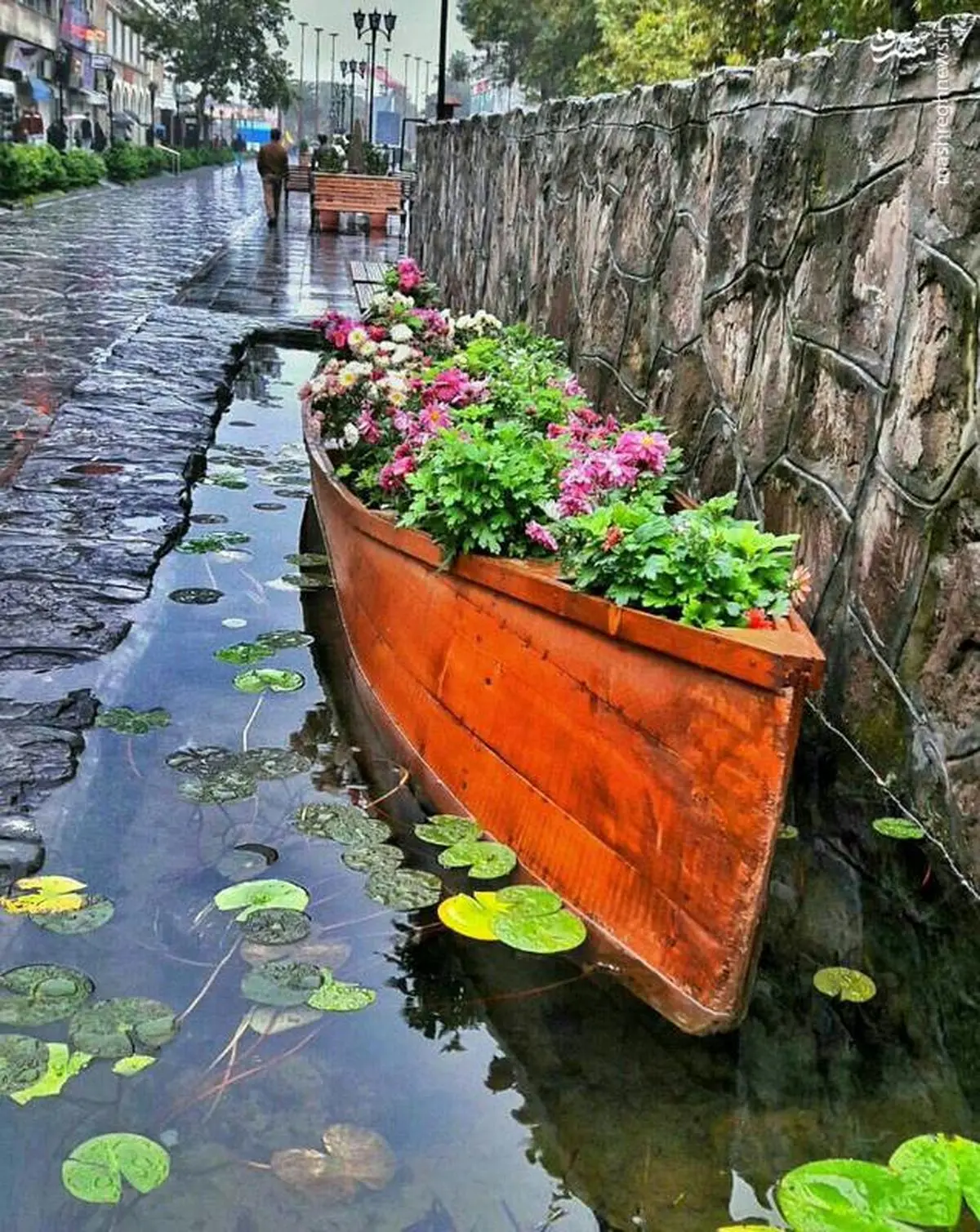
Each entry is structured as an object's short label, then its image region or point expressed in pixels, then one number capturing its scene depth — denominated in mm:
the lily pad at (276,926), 2957
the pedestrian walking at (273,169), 23141
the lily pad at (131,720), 3996
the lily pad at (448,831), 3365
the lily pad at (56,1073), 2396
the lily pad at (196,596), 5215
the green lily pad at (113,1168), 2197
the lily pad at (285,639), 4863
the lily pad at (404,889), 3146
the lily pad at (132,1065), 2482
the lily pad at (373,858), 3303
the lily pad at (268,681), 4422
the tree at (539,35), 40688
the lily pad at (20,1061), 2422
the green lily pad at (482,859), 3207
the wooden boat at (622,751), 2490
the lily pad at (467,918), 2996
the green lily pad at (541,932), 2916
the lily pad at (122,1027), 2547
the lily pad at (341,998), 2742
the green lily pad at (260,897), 3062
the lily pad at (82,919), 2910
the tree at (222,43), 57719
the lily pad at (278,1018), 2658
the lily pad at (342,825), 3432
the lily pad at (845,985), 2920
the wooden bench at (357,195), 22172
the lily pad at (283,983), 2750
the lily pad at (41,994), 2607
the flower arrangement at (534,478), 2824
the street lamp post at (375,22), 28734
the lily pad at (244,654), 4645
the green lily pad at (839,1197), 2189
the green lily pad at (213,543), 5844
